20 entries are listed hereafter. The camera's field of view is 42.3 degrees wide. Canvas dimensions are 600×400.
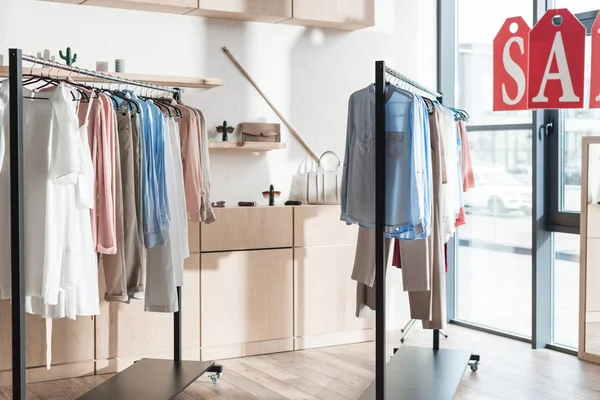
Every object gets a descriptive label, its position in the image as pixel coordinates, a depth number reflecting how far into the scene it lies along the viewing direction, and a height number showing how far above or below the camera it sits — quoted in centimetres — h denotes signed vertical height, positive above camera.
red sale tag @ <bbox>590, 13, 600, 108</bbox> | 448 +64
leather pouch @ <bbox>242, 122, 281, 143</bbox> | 528 +31
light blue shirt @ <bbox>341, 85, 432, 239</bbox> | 353 +5
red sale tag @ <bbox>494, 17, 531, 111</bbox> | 486 +70
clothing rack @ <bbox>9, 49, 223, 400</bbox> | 286 -31
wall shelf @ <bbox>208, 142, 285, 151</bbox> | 506 +21
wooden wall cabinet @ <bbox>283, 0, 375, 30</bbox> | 527 +113
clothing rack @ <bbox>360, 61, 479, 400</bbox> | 347 -107
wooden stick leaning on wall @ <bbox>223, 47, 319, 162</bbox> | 529 +48
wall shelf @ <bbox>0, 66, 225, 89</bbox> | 446 +60
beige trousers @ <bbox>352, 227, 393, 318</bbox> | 383 -45
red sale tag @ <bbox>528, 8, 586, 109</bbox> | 451 +67
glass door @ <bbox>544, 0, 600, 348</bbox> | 508 -18
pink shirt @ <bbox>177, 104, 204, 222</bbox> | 425 +8
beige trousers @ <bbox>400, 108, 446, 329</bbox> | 393 -43
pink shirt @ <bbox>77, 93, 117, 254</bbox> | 335 +2
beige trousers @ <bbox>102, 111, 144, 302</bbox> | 348 -21
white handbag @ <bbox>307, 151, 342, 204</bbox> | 547 -8
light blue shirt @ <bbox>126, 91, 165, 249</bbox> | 361 -5
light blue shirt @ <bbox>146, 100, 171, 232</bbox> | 371 +6
